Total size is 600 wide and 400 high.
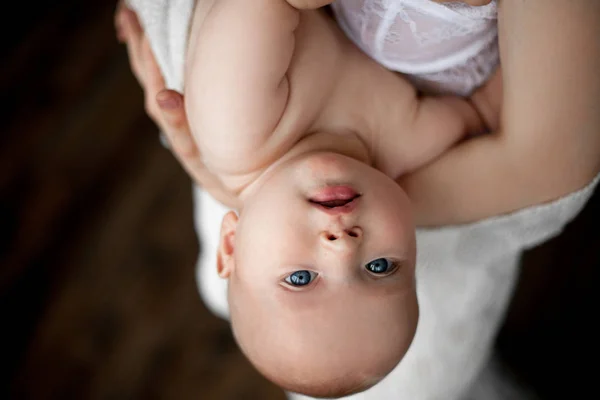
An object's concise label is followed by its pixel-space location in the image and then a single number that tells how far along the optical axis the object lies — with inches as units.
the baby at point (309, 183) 25.2
